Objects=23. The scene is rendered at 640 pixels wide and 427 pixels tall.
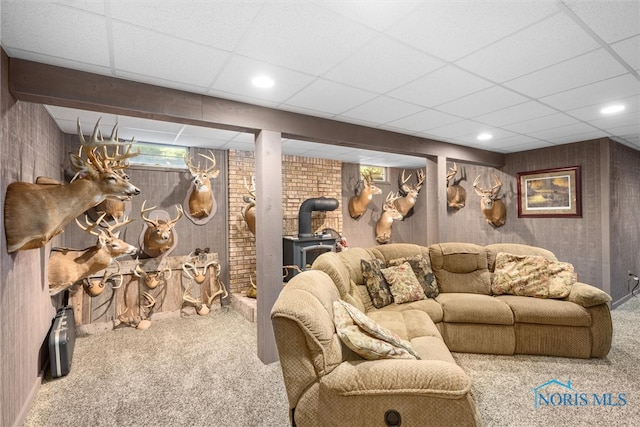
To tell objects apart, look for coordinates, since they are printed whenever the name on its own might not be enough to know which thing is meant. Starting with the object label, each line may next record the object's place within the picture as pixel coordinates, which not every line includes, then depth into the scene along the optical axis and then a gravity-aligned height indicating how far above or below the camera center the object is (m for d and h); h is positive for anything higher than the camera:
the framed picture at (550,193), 4.80 +0.28
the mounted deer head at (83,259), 3.10 -0.44
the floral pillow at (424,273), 3.54 -0.71
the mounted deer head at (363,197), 6.04 +0.31
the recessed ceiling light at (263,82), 2.45 +1.08
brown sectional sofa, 1.56 -0.93
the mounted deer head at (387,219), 6.35 -0.13
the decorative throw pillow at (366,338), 1.70 -0.72
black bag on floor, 2.75 -1.20
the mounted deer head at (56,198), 2.07 +0.15
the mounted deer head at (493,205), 5.63 +0.11
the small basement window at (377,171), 6.45 +0.89
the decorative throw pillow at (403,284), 3.30 -0.78
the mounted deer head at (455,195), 6.24 +0.33
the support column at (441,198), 4.70 +0.21
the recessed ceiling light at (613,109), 3.19 +1.07
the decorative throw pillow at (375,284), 3.22 -0.76
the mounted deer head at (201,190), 4.51 +0.37
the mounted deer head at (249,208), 4.71 +0.10
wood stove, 4.80 -0.46
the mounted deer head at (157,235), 4.16 -0.26
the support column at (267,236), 3.07 -0.22
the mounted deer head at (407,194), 6.58 +0.39
